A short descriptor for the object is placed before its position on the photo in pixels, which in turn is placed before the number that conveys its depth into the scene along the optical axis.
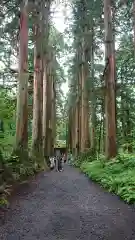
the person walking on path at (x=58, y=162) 12.83
